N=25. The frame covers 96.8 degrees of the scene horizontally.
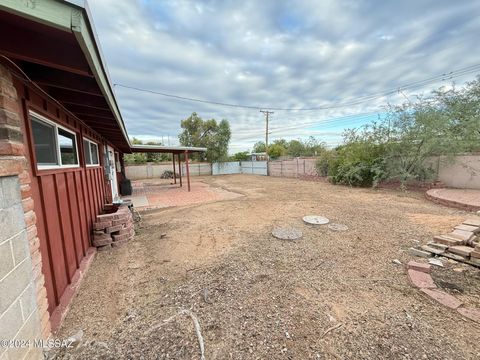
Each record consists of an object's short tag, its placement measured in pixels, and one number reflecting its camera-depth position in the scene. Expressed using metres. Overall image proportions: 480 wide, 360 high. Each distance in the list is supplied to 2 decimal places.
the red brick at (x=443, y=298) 2.08
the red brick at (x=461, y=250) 2.93
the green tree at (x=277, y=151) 34.65
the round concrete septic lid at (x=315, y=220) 4.84
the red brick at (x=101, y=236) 3.73
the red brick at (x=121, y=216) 3.96
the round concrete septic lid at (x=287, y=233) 4.03
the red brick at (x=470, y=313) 1.92
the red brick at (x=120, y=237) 3.89
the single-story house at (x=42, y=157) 1.13
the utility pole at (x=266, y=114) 21.58
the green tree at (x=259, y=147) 47.03
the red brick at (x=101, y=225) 3.74
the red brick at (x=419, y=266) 2.70
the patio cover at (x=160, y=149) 9.78
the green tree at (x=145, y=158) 21.05
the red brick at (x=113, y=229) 3.82
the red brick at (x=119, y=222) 3.90
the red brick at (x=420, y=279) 2.40
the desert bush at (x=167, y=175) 19.48
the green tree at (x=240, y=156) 27.88
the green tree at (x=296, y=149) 28.59
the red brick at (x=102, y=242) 3.71
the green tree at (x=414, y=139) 7.97
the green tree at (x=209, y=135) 22.19
